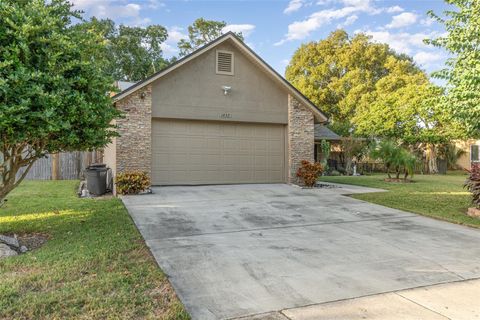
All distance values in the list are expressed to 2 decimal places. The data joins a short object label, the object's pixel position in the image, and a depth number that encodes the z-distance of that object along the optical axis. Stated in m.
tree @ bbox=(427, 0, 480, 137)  7.34
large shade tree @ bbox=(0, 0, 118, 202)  4.62
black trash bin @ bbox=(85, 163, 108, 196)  11.11
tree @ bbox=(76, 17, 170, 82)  29.94
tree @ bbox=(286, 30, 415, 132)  30.27
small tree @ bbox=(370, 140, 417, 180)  15.98
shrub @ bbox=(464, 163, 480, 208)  8.29
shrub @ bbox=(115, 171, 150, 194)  10.52
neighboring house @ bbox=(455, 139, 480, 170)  25.88
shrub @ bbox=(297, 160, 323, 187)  12.80
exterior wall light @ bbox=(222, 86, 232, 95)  12.38
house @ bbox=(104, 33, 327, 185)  11.45
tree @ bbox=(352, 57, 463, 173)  23.41
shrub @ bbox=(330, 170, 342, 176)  21.12
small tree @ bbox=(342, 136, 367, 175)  21.50
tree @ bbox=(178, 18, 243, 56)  32.47
